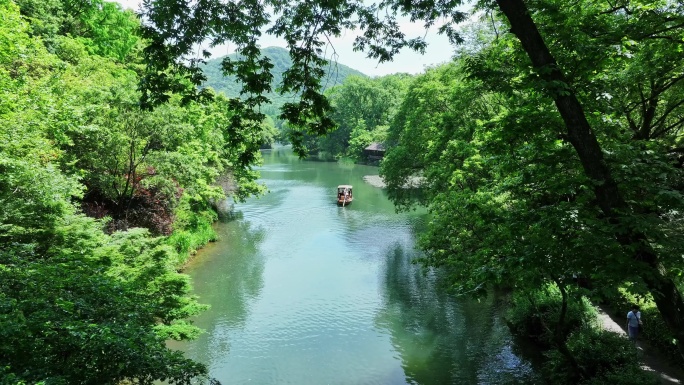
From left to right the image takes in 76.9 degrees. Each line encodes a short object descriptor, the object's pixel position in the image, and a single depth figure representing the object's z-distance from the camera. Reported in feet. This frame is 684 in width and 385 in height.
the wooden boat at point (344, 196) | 126.50
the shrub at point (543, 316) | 45.03
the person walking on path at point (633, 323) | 41.29
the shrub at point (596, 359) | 33.92
